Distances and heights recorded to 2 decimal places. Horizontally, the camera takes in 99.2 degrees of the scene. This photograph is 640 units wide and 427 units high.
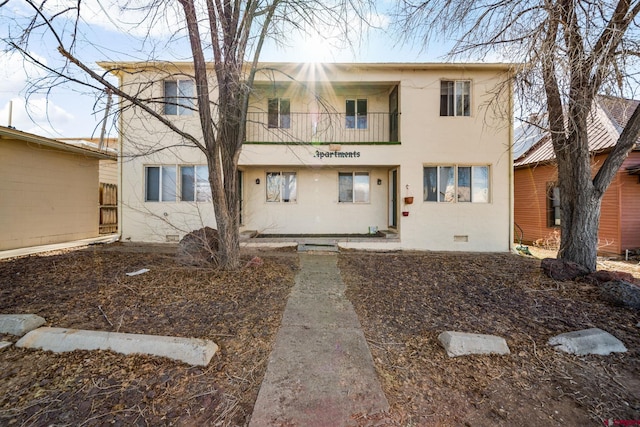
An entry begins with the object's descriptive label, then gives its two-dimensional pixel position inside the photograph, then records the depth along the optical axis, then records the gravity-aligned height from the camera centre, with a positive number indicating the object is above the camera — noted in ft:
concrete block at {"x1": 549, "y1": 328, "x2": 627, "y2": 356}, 9.20 -4.48
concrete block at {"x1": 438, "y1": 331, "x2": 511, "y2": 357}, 8.91 -4.37
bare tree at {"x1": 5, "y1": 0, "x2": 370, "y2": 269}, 15.58 +7.55
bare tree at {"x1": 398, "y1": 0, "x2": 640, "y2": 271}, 14.83 +7.67
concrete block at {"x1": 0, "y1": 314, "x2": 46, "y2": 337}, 9.71 -4.07
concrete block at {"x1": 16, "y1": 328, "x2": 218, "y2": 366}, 8.27 -4.17
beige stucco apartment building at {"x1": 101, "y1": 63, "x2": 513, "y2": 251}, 29.53 +5.89
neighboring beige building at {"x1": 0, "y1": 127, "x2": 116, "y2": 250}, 26.32 +2.37
